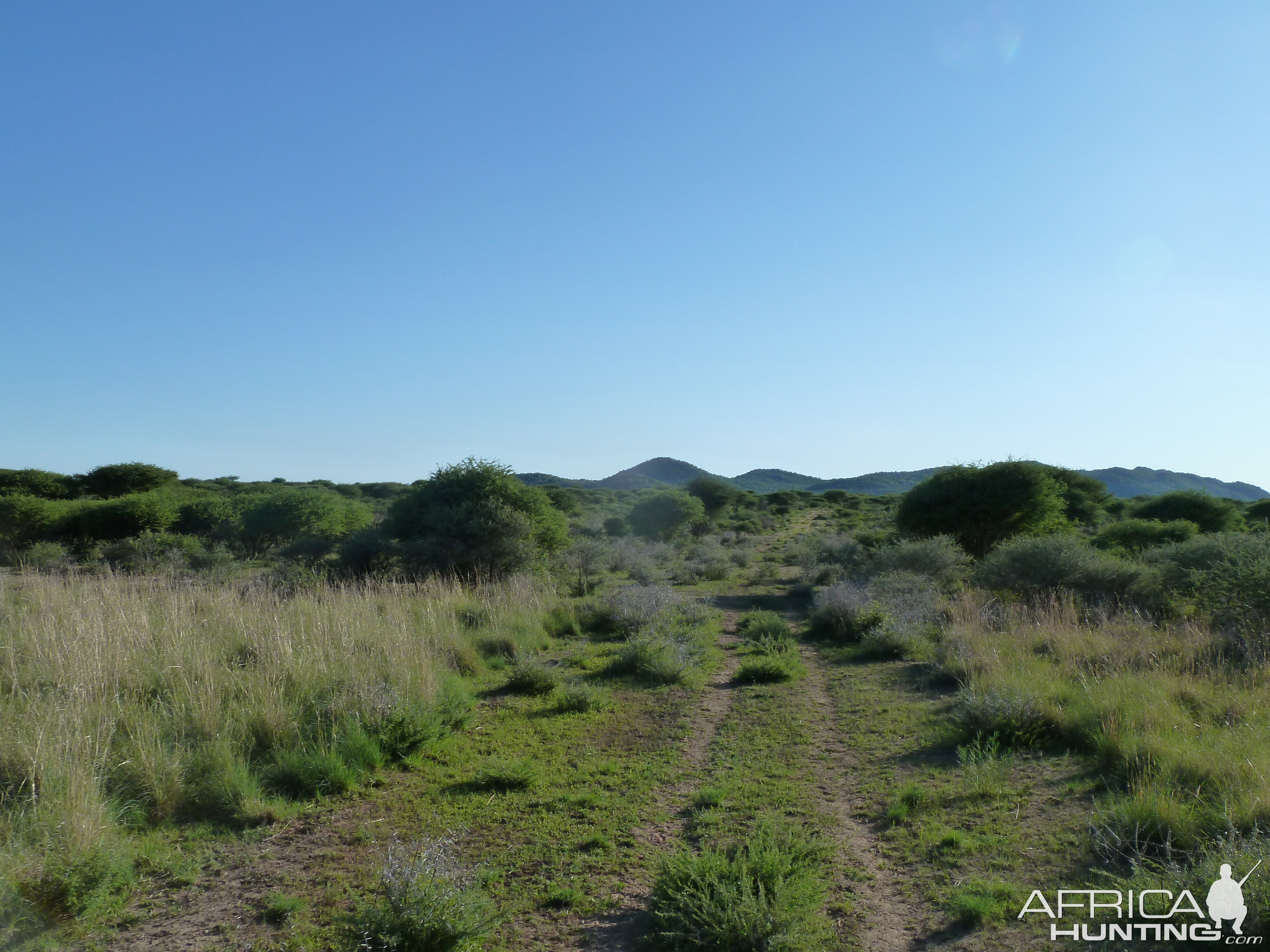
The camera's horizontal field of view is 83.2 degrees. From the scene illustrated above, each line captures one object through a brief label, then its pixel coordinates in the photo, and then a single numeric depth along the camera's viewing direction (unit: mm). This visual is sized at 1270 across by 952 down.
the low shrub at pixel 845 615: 13250
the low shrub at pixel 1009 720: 6871
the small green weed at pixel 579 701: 8578
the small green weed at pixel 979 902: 3967
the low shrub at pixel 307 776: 5676
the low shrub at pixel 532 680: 9258
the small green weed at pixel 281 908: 4000
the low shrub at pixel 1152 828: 4371
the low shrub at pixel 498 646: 11008
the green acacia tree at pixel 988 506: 21578
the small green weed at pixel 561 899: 4258
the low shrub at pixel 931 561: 18047
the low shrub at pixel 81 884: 3799
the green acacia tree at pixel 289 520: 23969
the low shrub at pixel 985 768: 5742
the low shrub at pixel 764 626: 13125
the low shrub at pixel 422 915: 3555
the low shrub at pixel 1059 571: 13914
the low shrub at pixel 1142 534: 21234
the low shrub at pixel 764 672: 10172
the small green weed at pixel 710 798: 5730
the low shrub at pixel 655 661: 10047
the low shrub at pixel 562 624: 13328
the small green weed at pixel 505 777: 6047
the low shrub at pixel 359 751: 6109
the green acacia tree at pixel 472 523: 16719
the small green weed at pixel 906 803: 5418
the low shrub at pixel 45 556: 19188
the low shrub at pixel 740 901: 3717
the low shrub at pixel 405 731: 6512
